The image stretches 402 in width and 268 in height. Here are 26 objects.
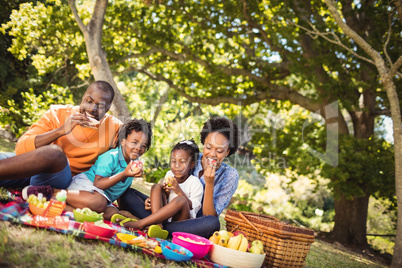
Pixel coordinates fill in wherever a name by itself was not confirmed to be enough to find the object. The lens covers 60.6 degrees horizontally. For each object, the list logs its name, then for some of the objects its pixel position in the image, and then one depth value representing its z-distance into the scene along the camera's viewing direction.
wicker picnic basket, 3.12
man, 2.79
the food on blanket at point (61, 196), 2.77
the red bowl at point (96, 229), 2.58
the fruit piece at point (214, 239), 3.04
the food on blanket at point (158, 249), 2.66
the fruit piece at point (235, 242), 2.97
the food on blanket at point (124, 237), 2.66
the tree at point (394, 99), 5.72
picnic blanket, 2.50
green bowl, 2.72
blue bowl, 2.63
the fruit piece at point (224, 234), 3.05
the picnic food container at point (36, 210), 2.68
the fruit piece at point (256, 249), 2.94
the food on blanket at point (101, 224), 2.69
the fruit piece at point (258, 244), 2.99
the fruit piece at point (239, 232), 3.22
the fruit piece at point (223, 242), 3.00
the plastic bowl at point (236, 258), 2.83
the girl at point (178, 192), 3.18
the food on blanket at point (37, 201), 2.70
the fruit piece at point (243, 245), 2.94
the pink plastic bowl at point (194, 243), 2.80
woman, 3.27
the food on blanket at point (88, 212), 2.77
